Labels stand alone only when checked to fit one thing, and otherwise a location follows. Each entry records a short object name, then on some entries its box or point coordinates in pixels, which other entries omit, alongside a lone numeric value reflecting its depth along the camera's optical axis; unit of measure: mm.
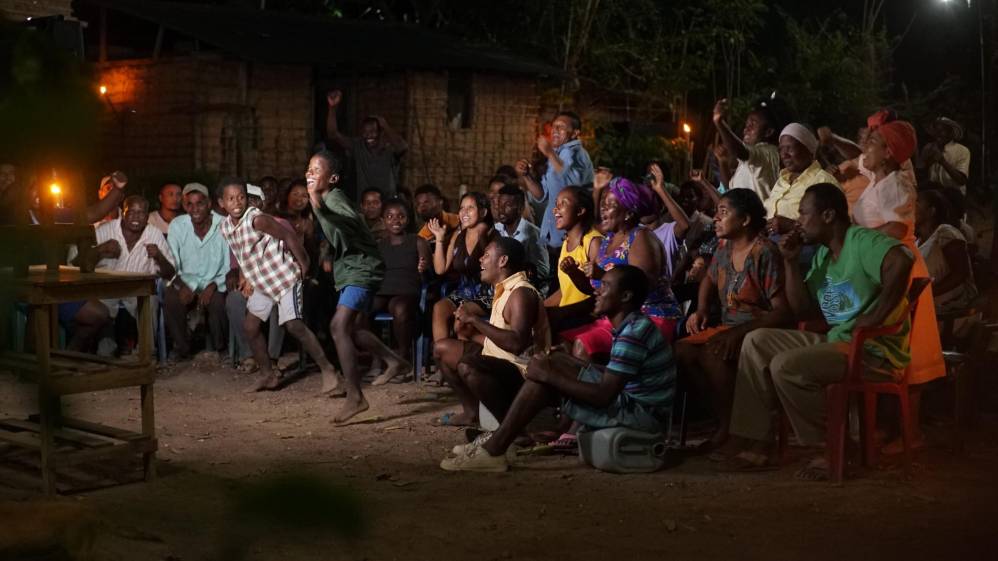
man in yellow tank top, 6707
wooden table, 5316
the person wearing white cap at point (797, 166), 7254
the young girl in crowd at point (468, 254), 8055
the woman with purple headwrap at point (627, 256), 6871
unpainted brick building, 16969
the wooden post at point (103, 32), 16489
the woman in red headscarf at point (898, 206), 6211
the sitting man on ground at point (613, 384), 6109
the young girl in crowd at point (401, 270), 9242
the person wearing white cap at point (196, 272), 9938
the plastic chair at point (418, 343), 9188
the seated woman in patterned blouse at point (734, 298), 6402
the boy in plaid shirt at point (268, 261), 8414
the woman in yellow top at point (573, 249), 7190
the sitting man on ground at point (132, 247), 9938
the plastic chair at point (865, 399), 5871
